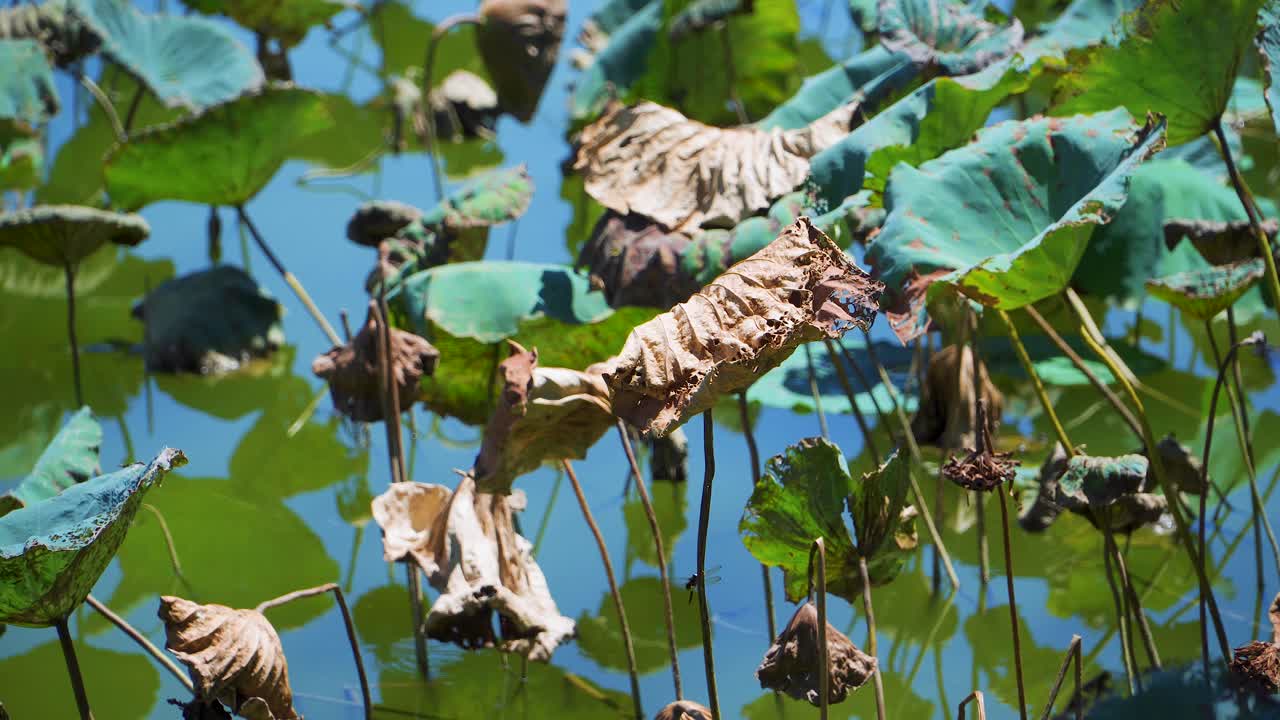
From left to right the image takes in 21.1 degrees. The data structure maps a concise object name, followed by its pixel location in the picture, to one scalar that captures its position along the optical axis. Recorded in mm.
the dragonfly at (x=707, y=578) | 3735
